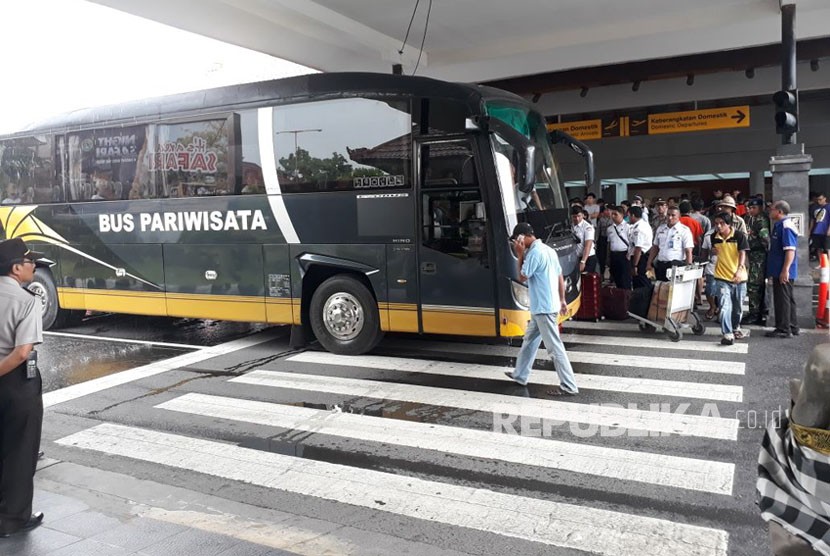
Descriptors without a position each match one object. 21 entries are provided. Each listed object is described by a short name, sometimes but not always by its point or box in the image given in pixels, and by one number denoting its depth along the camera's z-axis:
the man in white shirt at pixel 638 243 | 12.34
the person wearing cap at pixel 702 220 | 12.52
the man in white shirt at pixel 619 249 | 12.51
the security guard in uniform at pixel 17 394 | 4.27
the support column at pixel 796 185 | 10.87
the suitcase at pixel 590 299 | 11.34
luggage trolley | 9.45
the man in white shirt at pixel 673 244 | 11.03
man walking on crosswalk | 7.14
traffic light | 10.99
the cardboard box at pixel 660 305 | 9.78
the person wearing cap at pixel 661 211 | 13.12
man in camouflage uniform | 10.13
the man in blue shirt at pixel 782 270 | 9.41
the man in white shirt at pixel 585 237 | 12.02
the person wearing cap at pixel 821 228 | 14.68
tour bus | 8.34
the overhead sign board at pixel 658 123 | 20.33
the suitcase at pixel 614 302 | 11.36
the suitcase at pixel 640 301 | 10.24
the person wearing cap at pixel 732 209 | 9.46
